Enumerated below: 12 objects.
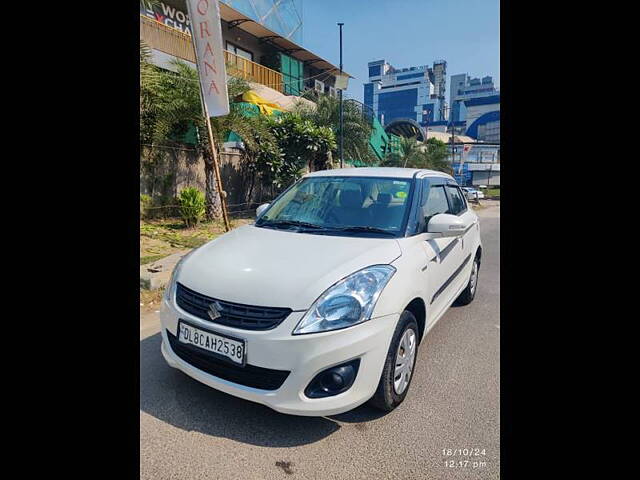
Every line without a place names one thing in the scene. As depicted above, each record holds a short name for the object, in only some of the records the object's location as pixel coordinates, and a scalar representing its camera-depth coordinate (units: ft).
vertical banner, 17.40
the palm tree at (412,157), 69.42
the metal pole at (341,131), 38.80
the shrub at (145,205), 26.53
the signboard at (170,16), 43.09
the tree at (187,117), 24.56
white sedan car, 6.32
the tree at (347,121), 44.52
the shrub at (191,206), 26.66
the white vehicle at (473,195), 79.20
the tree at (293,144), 35.14
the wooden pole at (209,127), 18.97
